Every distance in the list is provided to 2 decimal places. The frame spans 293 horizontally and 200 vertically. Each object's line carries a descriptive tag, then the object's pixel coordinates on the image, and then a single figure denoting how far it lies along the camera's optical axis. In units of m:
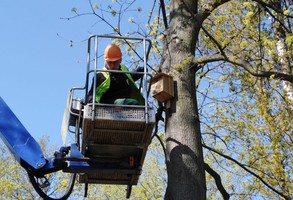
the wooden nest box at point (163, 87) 9.17
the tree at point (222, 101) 8.77
